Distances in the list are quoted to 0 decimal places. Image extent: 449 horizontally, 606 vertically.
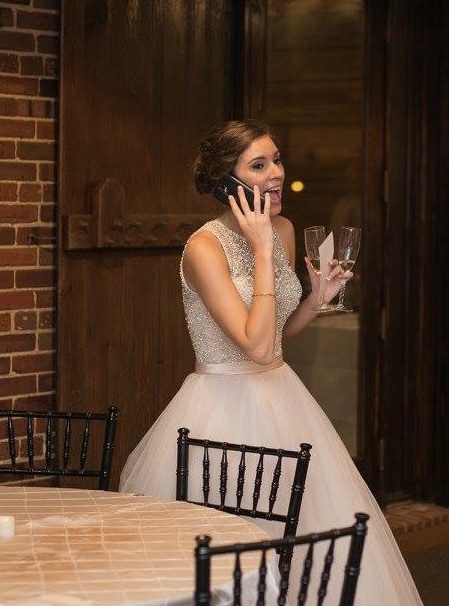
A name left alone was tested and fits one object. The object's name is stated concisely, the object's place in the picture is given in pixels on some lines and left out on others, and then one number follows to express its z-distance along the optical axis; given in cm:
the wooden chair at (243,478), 297
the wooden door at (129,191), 432
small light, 530
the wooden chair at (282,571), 205
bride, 358
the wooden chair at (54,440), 425
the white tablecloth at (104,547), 224
